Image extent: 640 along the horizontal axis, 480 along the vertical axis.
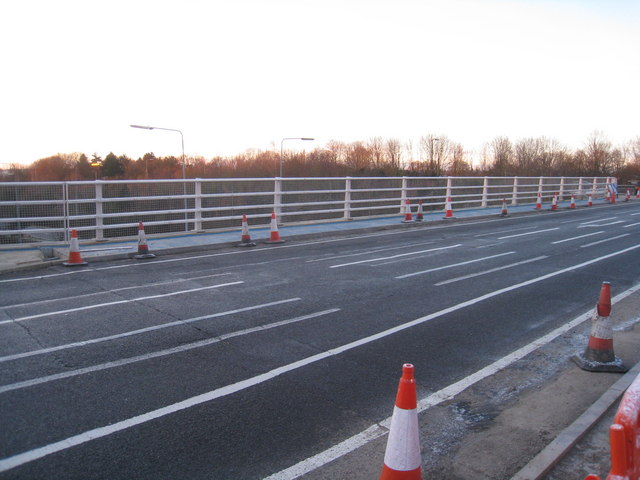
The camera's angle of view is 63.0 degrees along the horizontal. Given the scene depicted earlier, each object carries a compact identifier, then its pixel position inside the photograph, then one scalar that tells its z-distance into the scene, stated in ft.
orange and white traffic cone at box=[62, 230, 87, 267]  37.60
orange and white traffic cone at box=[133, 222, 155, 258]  41.81
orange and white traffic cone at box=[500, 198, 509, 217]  84.30
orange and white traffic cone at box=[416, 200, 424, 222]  71.10
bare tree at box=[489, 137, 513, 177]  204.54
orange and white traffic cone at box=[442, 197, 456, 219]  76.43
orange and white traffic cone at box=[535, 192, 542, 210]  97.47
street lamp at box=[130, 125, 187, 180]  124.57
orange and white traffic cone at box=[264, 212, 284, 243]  50.88
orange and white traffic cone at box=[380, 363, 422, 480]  11.07
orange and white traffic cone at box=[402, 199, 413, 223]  69.77
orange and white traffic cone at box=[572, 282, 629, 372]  19.03
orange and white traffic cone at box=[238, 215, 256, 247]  48.57
